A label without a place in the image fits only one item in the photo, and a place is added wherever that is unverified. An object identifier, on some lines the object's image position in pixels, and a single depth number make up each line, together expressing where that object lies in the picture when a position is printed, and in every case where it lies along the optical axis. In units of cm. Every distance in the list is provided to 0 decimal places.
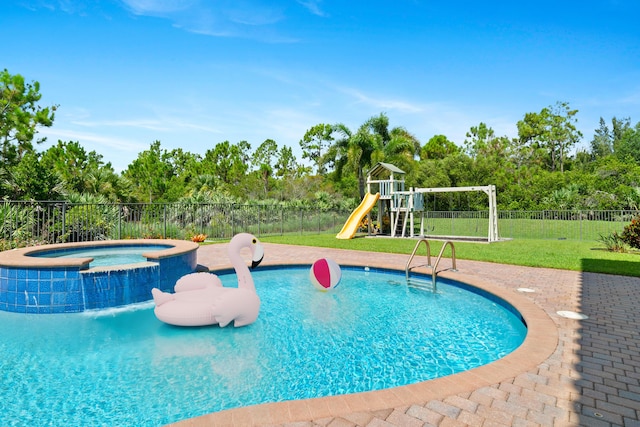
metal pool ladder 757
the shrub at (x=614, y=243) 1261
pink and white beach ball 740
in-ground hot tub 593
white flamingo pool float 493
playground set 1717
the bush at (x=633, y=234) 1238
